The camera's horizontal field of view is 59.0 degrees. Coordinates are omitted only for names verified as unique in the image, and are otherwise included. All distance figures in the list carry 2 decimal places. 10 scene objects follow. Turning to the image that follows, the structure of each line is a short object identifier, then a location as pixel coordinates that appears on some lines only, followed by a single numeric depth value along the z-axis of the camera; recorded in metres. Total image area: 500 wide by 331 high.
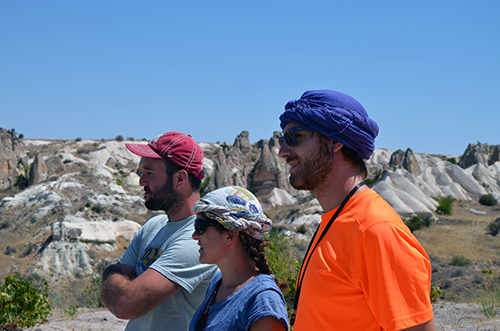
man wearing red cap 2.18
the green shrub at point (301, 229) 21.50
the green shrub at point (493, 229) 23.41
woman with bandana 1.85
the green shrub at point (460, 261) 16.84
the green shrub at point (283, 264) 6.28
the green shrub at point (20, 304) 5.38
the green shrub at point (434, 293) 9.52
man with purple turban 1.33
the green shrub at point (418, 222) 24.38
